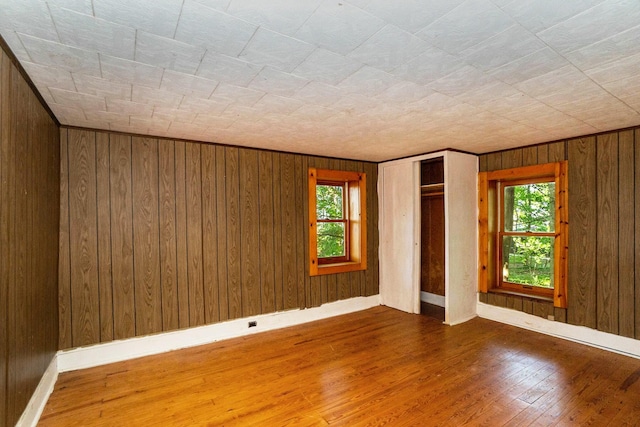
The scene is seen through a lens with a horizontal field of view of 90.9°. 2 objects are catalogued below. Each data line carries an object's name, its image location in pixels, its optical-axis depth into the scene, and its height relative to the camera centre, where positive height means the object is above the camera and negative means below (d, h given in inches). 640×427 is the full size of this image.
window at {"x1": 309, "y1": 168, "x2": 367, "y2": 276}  188.7 -5.6
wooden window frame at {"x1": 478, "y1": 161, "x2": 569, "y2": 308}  148.6 -8.3
